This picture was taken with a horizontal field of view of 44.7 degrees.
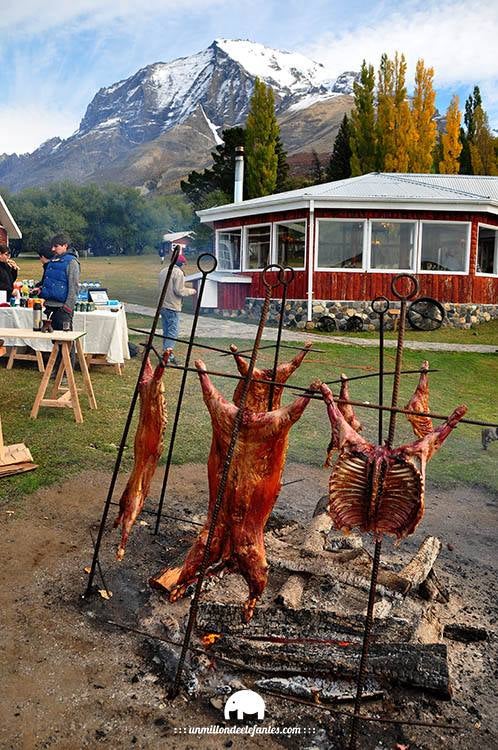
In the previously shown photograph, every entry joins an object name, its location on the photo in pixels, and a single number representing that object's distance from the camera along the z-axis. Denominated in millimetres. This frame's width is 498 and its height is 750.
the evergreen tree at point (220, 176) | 35688
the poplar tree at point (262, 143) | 36375
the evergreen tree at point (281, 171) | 38959
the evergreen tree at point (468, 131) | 41156
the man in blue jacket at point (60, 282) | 8594
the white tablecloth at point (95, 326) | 9758
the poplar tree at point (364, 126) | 37031
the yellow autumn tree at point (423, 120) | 36969
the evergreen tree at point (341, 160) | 40500
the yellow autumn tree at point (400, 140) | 36188
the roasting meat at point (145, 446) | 3268
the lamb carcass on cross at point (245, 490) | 2834
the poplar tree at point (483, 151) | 39781
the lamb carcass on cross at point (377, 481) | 2242
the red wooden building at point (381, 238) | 16969
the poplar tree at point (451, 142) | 38719
